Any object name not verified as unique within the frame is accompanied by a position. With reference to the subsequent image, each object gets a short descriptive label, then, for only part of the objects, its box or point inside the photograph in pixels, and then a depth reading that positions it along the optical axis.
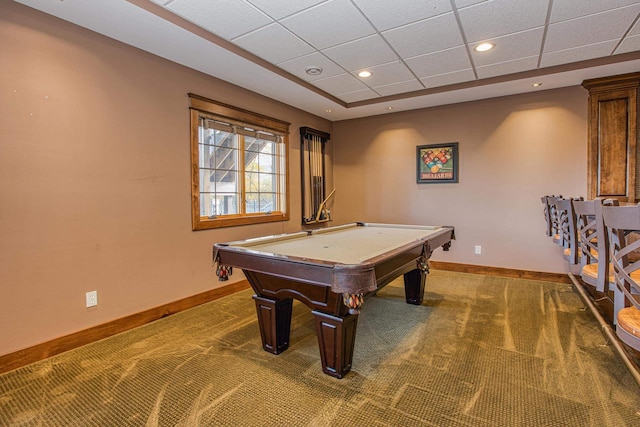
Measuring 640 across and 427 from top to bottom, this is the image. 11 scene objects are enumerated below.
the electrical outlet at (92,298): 2.60
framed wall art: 4.77
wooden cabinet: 3.65
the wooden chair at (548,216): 3.49
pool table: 1.69
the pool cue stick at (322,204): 5.37
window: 3.50
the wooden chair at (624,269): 1.33
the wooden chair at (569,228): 2.46
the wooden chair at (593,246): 1.76
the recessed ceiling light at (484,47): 3.00
